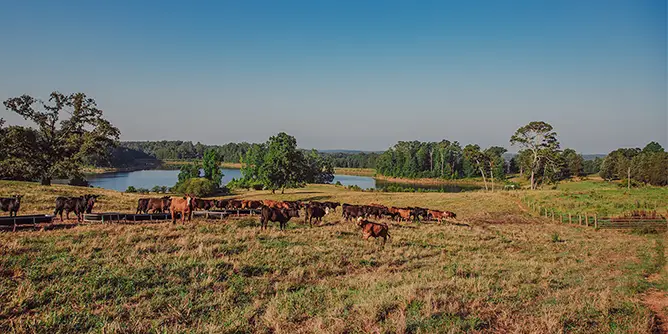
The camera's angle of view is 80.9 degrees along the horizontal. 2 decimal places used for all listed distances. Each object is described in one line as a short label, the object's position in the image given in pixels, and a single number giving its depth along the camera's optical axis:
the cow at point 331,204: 30.77
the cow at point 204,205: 25.75
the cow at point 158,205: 23.73
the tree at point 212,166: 79.75
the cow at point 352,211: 25.85
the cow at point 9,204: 18.95
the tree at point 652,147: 111.87
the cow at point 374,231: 16.44
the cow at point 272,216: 18.56
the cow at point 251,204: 30.52
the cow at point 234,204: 29.00
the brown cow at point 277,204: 27.82
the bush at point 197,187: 62.50
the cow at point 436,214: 29.86
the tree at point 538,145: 59.09
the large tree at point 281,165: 53.22
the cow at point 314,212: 21.67
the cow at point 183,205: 19.66
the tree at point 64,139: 39.47
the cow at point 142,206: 24.19
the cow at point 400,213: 28.16
